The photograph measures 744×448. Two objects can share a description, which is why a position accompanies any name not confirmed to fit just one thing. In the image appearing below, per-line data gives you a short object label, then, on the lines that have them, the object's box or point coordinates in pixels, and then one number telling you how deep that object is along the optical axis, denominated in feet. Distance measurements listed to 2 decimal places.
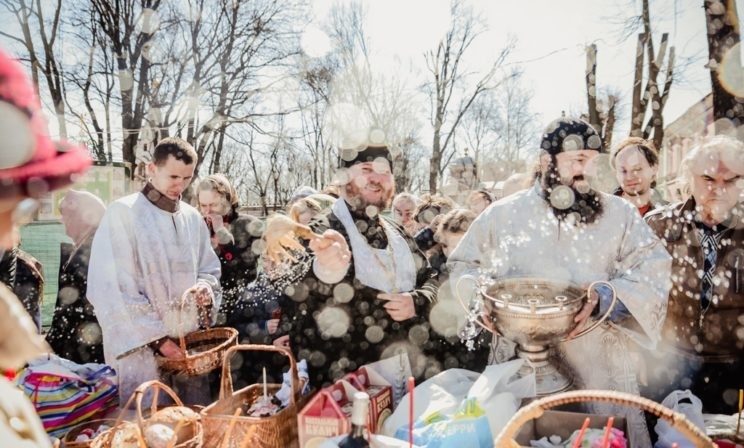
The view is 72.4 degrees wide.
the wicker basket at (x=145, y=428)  6.15
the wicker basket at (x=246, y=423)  6.28
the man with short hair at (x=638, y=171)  12.58
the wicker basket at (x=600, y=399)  4.50
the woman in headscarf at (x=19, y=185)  2.52
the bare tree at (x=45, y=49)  35.53
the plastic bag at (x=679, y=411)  5.74
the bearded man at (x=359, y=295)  8.14
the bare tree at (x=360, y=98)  72.54
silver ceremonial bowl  6.40
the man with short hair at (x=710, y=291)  9.32
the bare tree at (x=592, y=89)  40.55
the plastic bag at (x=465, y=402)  5.54
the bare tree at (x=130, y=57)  39.27
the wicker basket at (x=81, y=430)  7.34
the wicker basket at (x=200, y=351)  8.59
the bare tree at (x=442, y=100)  72.74
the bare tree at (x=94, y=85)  38.78
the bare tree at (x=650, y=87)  33.30
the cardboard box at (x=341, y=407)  5.80
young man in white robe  9.16
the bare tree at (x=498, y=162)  110.93
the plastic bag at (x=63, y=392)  8.60
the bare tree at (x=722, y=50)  15.30
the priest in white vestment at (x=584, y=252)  7.77
